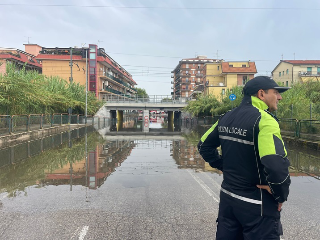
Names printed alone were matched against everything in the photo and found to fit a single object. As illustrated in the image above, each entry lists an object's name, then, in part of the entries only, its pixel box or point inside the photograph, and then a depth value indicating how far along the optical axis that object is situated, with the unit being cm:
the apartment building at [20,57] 4906
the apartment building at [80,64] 6172
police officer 204
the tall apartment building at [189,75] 11425
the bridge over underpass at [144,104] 4944
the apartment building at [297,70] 5922
